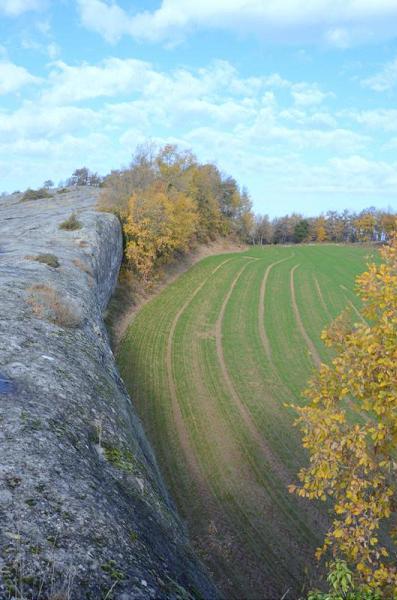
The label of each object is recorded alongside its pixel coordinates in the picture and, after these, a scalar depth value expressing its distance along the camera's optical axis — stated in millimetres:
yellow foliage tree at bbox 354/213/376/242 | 133250
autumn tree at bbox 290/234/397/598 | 8719
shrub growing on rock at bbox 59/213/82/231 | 34462
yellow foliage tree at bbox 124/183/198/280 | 47000
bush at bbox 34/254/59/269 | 22781
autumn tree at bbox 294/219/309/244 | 134750
